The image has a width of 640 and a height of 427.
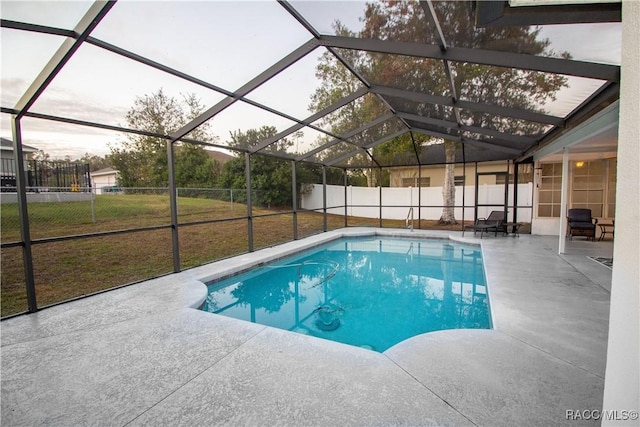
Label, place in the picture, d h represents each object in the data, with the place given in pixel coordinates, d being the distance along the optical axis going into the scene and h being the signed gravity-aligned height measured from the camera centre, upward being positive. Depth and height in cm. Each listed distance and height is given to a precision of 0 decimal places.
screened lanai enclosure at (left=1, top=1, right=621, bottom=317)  291 +155
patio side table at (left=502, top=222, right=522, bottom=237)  922 -132
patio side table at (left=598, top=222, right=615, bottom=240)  822 -120
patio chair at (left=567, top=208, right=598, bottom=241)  814 -97
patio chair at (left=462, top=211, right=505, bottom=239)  923 -110
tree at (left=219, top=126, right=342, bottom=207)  1418 +77
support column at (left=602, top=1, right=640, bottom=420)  84 -17
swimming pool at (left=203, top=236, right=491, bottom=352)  420 -190
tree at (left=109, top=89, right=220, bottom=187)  826 +142
